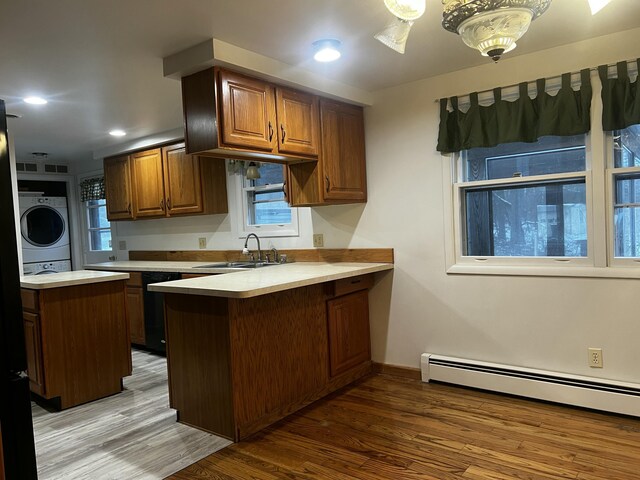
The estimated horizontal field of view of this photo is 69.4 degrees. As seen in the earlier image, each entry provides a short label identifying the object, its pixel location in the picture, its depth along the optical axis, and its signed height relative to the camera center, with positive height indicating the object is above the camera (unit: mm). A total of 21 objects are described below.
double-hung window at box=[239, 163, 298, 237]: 4234 +136
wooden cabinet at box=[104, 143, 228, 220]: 4539 +436
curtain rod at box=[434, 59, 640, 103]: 2666 +816
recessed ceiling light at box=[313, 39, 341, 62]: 2596 +974
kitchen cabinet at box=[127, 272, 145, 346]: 4539 -789
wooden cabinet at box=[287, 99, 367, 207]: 3355 +382
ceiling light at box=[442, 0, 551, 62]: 1505 +640
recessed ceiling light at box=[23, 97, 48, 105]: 3418 +986
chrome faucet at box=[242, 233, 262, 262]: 4332 -260
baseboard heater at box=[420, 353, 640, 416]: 2710 -1132
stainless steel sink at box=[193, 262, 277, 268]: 4180 -400
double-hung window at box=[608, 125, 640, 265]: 2752 +47
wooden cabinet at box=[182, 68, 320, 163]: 2617 +637
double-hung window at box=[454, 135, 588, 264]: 2947 +54
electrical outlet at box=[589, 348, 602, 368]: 2850 -943
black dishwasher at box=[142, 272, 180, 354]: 4309 -829
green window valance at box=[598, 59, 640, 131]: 2635 +604
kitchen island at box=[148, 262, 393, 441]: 2568 -751
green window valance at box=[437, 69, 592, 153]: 2816 +595
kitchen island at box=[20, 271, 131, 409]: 3076 -737
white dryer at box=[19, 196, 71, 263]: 6039 +40
